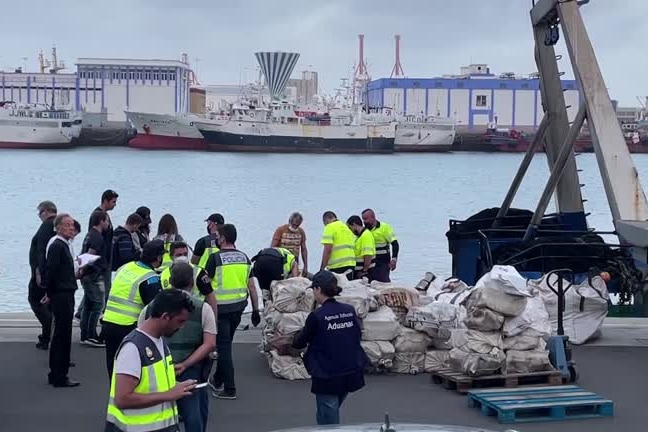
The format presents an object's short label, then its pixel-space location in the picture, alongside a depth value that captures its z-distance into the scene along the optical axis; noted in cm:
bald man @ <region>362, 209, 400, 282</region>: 1534
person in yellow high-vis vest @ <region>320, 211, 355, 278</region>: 1414
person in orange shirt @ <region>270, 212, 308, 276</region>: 1465
